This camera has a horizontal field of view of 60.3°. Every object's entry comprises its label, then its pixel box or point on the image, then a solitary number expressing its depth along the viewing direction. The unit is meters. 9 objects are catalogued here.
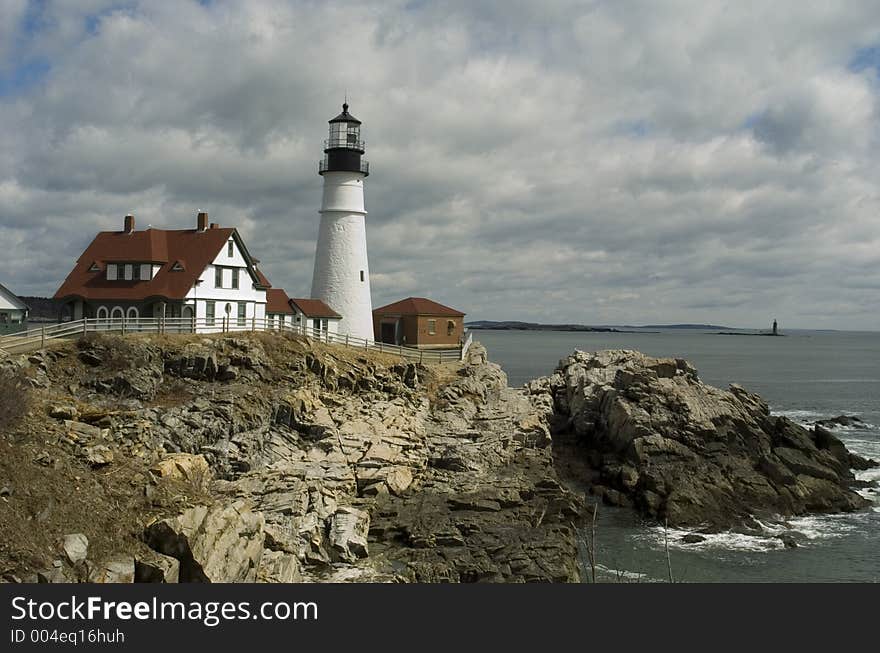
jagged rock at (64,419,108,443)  19.16
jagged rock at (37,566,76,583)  13.41
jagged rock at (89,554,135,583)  14.02
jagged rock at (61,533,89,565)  14.14
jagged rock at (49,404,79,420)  20.16
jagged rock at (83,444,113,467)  18.20
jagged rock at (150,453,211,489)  19.30
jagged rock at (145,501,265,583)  15.02
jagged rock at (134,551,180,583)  14.48
